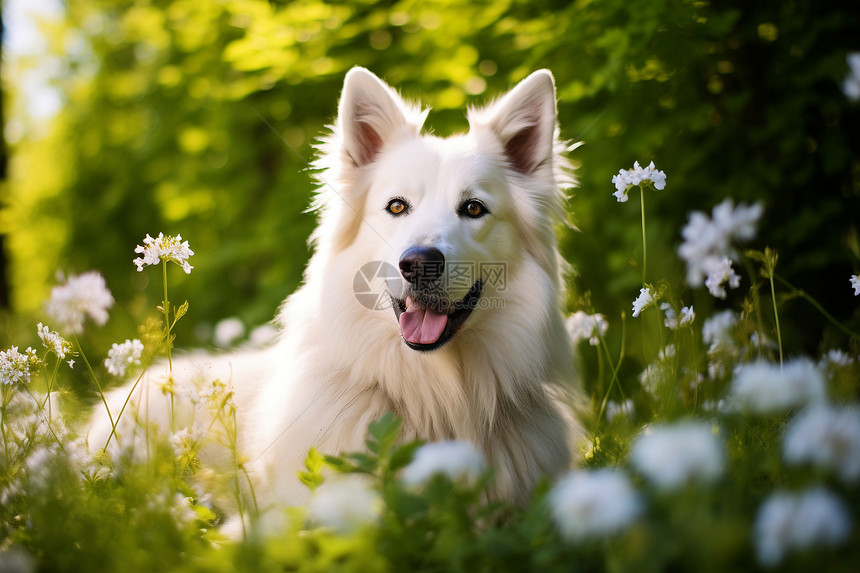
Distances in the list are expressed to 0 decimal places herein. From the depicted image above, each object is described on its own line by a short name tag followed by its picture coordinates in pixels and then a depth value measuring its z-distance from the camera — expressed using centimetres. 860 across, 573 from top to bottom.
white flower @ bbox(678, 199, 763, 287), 206
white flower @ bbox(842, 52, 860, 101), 199
